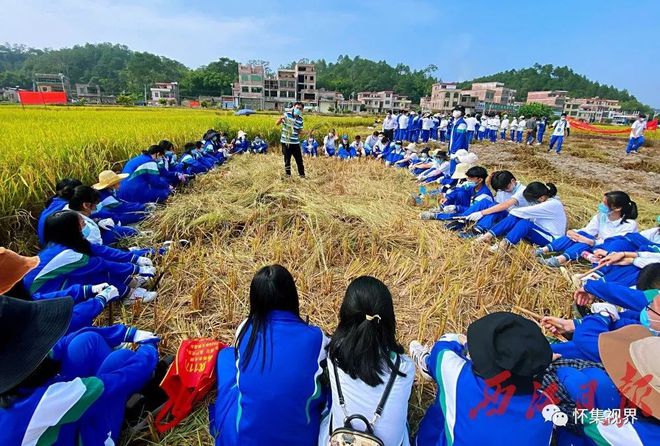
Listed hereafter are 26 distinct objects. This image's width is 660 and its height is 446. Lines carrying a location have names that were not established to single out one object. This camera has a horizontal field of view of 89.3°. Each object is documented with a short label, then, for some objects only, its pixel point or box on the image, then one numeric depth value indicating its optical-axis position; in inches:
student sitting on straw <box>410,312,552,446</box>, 49.8
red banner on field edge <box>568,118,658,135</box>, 887.9
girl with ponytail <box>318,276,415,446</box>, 55.4
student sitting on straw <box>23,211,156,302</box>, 91.9
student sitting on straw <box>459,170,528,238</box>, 160.4
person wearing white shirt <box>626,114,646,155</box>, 484.5
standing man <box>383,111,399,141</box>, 546.8
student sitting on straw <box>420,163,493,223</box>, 177.9
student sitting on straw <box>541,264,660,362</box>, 77.2
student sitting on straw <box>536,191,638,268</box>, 130.5
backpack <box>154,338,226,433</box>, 74.4
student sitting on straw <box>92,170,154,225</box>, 158.1
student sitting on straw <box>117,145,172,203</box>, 185.5
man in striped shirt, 253.1
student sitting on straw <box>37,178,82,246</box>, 120.4
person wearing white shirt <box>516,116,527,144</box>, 624.6
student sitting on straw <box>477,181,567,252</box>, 147.4
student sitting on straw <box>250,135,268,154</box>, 407.2
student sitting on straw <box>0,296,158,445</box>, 46.6
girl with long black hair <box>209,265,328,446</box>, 57.5
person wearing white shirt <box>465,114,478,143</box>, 482.5
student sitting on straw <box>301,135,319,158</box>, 424.8
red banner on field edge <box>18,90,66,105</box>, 1013.9
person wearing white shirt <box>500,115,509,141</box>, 649.0
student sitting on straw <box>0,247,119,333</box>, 63.6
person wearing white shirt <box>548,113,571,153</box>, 473.3
